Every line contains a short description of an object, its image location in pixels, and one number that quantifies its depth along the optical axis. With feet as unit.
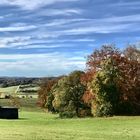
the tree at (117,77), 152.64
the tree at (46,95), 220.84
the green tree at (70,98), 188.27
